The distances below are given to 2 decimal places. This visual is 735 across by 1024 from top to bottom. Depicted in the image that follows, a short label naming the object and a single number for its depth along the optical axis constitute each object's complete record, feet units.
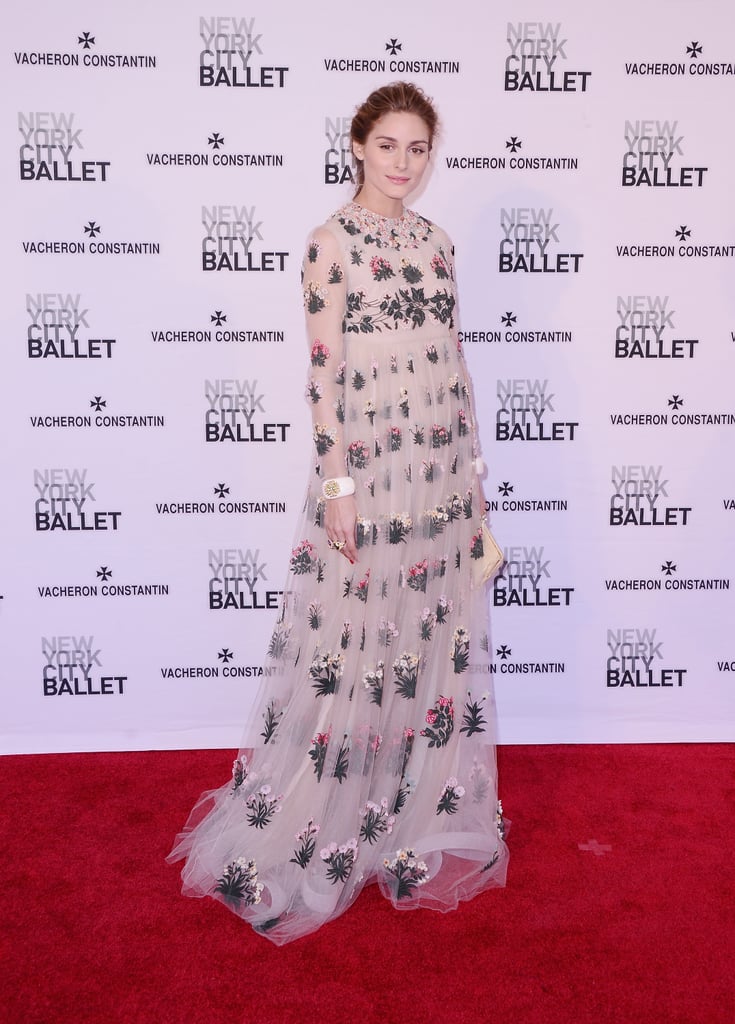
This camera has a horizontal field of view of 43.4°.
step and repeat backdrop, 10.40
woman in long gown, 7.89
